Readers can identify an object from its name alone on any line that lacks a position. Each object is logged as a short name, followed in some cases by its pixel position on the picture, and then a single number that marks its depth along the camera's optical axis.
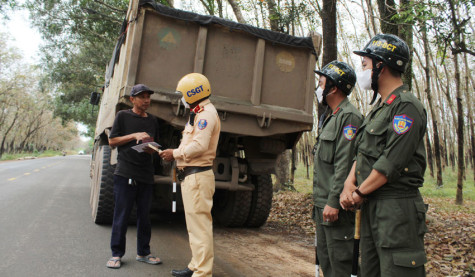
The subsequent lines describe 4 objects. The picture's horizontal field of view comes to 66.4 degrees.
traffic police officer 3.23
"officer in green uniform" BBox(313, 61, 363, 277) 2.69
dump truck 4.79
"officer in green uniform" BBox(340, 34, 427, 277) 2.06
